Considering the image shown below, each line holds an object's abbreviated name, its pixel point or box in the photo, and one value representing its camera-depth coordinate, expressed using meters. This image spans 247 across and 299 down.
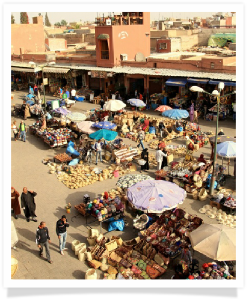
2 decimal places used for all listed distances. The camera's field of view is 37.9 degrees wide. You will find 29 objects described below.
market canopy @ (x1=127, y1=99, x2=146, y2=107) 24.22
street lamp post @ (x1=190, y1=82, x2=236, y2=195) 13.70
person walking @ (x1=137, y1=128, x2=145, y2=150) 19.15
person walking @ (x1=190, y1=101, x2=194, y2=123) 24.19
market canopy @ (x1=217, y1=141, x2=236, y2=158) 14.75
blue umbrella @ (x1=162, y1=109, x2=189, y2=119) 20.47
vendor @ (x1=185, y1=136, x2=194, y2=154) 18.33
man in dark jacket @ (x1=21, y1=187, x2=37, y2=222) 12.73
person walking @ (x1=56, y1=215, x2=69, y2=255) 10.77
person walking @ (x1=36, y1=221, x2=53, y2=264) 10.52
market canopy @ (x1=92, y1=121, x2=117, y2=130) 19.13
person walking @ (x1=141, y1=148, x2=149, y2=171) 17.12
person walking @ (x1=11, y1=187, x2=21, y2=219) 13.11
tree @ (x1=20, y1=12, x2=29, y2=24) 70.64
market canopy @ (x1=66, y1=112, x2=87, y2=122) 21.30
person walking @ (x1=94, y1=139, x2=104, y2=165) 18.02
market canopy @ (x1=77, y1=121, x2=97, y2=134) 19.14
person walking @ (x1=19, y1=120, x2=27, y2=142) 21.50
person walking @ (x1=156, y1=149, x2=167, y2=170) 16.41
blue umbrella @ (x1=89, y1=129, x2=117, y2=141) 17.73
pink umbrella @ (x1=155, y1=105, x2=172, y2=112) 22.48
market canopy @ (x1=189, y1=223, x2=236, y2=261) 9.42
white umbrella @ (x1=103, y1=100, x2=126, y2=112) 22.71
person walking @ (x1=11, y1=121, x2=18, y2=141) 21.58
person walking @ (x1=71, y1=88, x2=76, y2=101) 31.43
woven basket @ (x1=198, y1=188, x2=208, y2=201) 14.17
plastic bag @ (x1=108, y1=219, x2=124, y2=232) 12.33
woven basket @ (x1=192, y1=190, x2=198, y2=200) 14.34
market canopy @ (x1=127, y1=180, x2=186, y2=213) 11.44
